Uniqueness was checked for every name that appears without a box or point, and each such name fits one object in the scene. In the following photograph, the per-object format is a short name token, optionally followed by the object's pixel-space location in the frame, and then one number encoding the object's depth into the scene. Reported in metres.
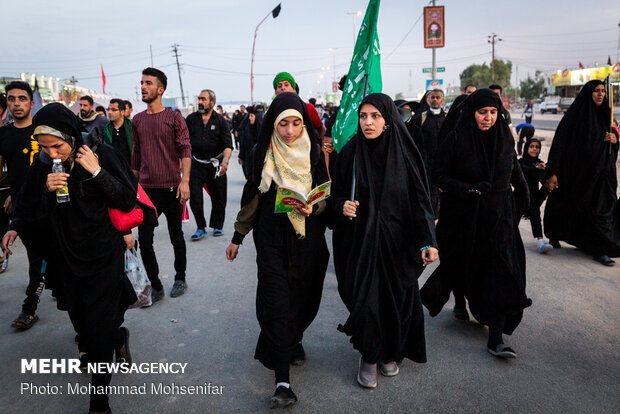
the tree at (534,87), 94.94
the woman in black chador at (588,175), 5.45
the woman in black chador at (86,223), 2.62
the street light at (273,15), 28.34
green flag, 3.13
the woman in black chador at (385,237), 2.98
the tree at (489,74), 93.31
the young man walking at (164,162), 4.71
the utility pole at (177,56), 65.44
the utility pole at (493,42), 71.62
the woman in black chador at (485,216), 3.51
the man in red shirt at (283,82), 5.16
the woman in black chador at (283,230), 2.93
